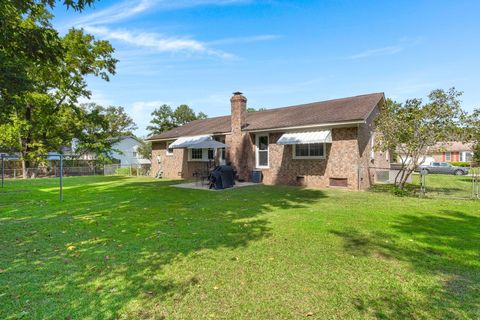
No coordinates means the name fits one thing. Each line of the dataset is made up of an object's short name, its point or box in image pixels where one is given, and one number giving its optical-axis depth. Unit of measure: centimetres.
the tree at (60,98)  2444
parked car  2984
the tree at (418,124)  1260
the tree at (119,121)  6619
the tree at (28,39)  676
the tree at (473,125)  1247
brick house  1538
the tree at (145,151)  5716
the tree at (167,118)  6053
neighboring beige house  4809
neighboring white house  5741
